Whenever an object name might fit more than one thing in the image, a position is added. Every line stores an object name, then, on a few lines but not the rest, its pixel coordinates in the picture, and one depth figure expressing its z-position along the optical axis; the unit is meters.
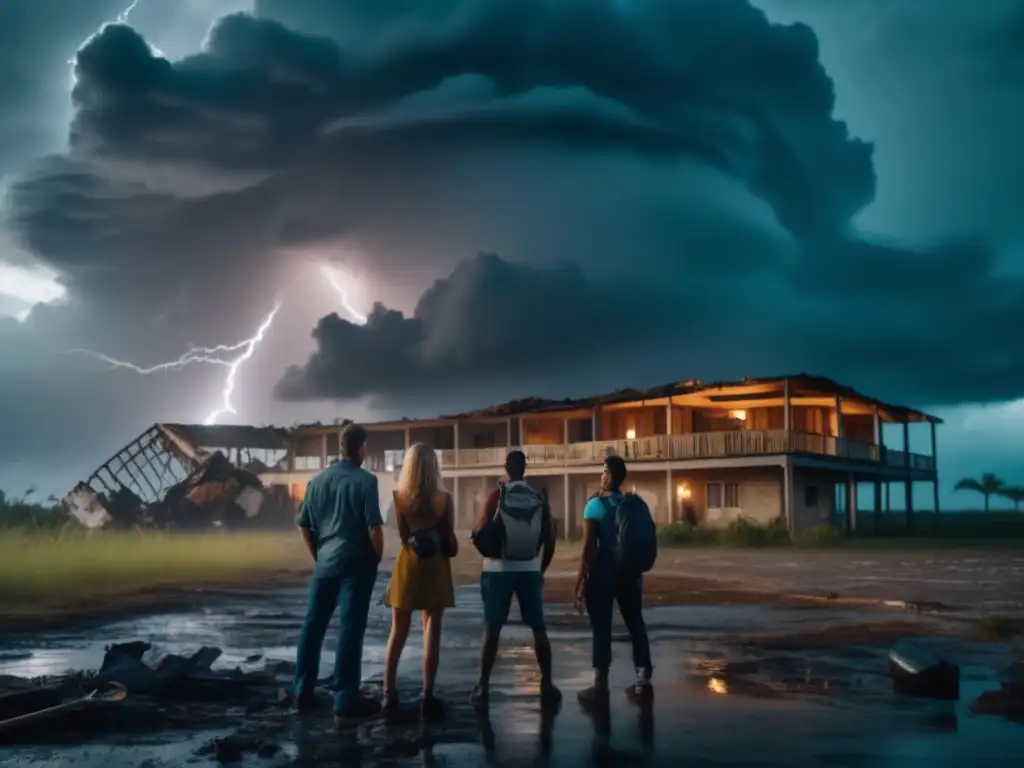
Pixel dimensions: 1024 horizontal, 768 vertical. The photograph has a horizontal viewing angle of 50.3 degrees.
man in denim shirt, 7.11
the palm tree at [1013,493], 82.97
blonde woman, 7.03
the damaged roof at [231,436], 51.08
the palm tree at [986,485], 81.19
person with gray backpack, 7.44
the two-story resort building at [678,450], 36.12
